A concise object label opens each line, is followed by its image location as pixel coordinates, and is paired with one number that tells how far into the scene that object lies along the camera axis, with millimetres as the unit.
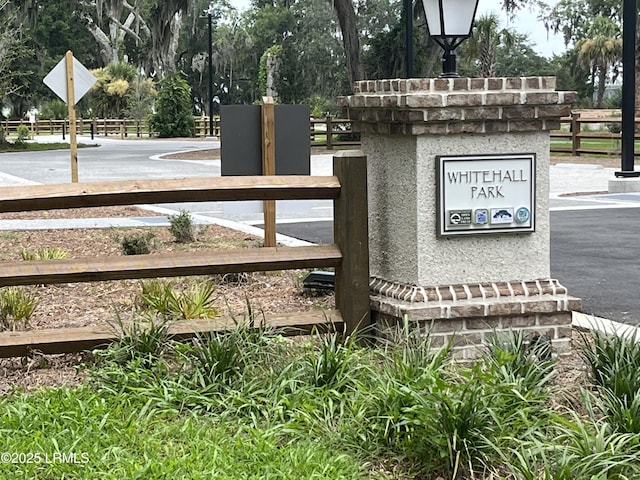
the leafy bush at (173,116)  51469
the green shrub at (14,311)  6309
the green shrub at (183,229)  11133
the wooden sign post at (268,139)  8242
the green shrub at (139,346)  5047
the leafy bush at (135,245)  9609
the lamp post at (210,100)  52594
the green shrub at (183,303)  6309
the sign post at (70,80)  15000
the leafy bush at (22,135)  43928
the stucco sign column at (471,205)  5461
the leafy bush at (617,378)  3969
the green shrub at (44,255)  8500
